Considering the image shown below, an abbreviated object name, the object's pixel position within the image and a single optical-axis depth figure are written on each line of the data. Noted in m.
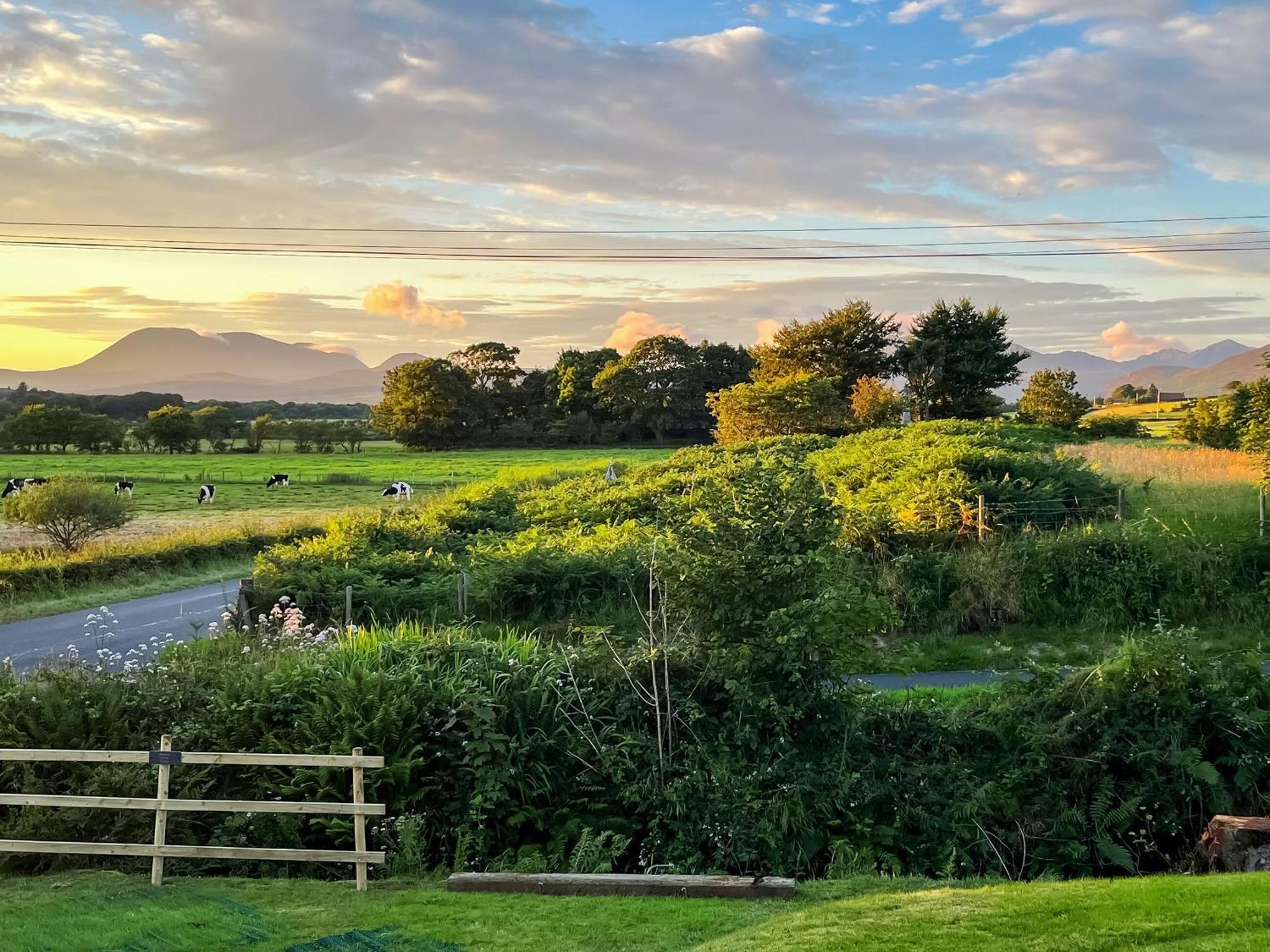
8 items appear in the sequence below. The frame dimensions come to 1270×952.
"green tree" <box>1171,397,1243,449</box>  58.03
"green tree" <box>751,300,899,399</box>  68.75
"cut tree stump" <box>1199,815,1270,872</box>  8.46
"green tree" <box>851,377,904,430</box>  59.47
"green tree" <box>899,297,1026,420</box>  67.44
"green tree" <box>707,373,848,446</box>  58.44
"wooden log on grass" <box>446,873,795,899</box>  7.55
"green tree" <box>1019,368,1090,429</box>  69.00
